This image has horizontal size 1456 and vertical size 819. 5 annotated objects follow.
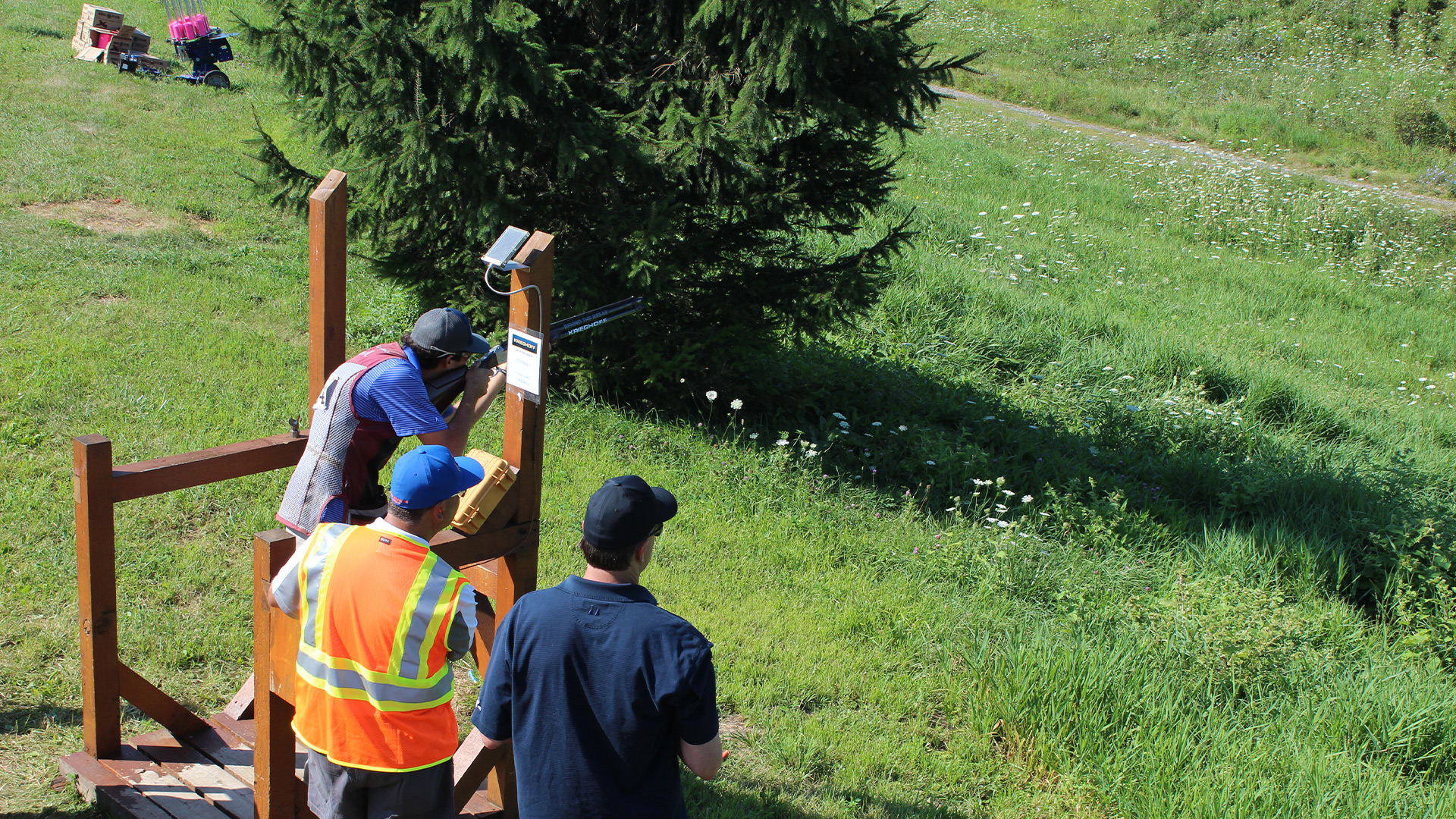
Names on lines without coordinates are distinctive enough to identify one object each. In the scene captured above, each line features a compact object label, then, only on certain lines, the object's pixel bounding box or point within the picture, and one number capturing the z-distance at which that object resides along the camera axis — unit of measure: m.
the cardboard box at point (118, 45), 16.77
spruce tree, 6.29
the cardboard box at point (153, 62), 16.85
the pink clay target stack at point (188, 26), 17.44
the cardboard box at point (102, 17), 17.14
